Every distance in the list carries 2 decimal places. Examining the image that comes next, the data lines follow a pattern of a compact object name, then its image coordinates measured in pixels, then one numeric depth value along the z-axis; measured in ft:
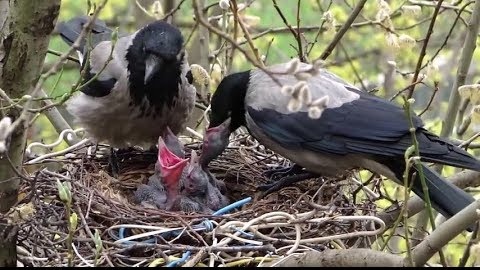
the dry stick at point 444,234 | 14.12
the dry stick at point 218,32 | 12.34
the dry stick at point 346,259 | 14.60
